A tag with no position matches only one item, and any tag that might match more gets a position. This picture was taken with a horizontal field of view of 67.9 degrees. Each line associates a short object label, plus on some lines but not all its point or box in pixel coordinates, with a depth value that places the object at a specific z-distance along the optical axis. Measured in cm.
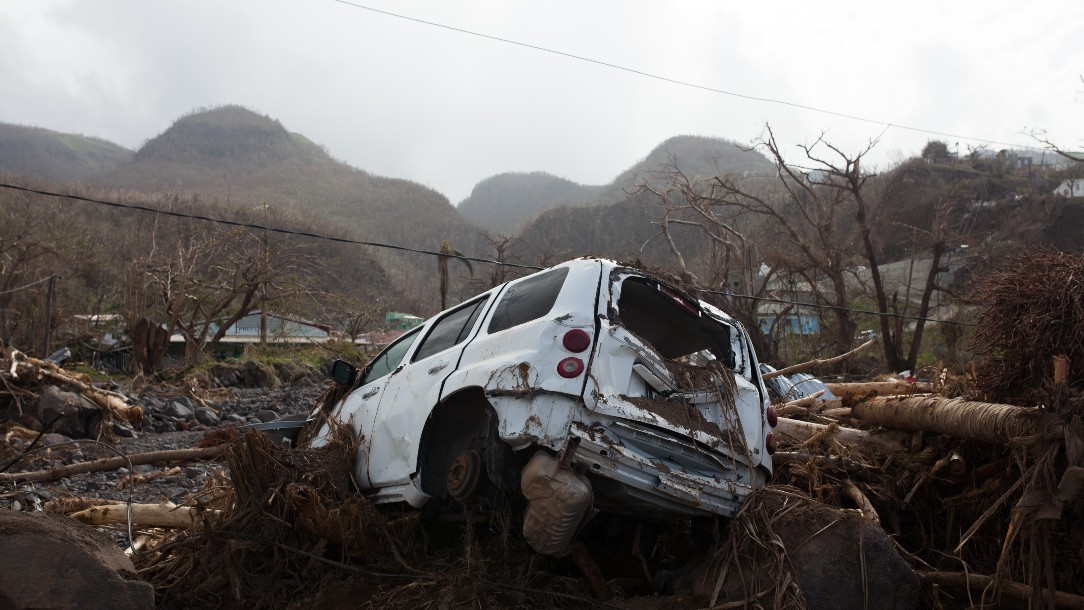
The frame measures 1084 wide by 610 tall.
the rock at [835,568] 412
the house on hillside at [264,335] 3080
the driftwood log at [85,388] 1329
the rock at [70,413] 1246
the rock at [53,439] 1101
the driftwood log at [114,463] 863
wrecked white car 384
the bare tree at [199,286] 2406
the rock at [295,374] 2483
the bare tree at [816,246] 1927
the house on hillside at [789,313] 2025
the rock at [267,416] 1519
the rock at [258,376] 2320
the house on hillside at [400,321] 4270
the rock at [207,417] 1547
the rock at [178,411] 1524
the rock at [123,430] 1320
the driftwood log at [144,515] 608
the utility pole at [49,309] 2178
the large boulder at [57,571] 357
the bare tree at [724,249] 1833
